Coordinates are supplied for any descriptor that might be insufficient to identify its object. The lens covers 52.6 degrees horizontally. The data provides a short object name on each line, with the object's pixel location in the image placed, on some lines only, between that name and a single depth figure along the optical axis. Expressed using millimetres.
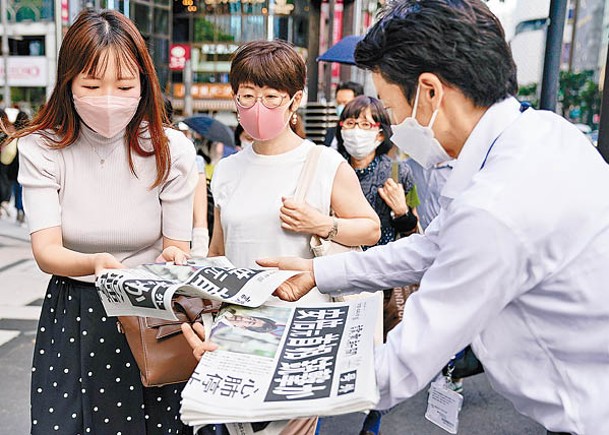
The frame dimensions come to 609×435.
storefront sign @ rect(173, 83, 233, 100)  28609
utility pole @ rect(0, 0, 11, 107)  19031
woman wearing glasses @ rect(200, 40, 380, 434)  1920
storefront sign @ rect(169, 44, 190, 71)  21391
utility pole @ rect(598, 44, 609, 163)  2129
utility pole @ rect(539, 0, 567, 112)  2807
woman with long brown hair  1567
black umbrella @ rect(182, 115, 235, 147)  3965
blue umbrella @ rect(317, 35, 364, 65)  5070
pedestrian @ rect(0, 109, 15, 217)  8086
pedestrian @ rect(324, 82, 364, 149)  4965
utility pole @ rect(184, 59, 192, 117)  20266
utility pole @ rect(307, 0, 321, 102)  5711
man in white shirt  983
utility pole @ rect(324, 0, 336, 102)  7236
